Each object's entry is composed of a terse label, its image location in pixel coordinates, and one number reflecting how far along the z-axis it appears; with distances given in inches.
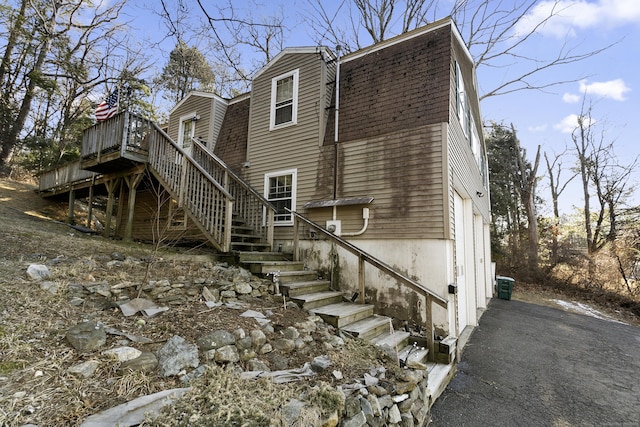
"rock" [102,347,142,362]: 90.5
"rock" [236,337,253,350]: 114.4
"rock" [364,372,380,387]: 111.5
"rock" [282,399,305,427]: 78.5
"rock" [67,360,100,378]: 80.7
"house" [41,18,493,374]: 219.3
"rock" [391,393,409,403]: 112.9
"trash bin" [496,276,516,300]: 460.5
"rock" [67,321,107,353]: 91.8
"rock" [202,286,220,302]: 154.3
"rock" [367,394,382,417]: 101.8
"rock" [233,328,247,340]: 117.7
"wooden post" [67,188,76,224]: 414.9
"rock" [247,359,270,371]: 105.5
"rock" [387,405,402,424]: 107.4
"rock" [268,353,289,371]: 112.0
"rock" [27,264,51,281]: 129.9
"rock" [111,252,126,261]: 187.6
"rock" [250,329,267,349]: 118.6
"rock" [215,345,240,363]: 104.0
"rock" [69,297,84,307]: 117.4
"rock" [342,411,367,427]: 91.9
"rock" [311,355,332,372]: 112.6
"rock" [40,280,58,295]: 121.1
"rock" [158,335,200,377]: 93.2
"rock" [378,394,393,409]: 107.0
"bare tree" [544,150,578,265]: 748.6
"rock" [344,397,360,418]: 94.1
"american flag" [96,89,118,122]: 341.4
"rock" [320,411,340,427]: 85.3
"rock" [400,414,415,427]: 113.8
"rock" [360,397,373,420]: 98.5
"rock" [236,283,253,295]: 172.7
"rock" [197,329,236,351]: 107.5
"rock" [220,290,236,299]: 163.2
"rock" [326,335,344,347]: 140.8
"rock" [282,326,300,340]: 133.3
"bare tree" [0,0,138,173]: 551.5
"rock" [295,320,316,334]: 144.2
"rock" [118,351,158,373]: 88.2
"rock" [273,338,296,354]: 123.3
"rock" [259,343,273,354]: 118.0
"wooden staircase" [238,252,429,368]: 167.5
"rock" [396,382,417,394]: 116.4
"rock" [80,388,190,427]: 67.5
